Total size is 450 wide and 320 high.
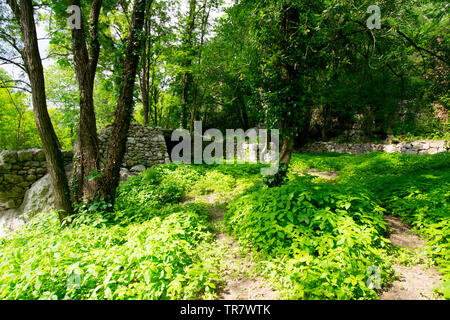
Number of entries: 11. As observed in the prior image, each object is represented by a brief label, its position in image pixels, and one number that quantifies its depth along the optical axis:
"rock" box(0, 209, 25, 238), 6.71
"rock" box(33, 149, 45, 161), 7.47
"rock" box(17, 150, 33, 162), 7.28
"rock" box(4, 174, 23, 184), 7.09
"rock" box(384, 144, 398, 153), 12.93
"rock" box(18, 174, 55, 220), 6.68
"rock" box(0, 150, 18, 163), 7.09
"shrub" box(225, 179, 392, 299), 2.03
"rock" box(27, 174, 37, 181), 7.36
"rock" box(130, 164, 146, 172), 9.87
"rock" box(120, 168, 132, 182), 8.34
